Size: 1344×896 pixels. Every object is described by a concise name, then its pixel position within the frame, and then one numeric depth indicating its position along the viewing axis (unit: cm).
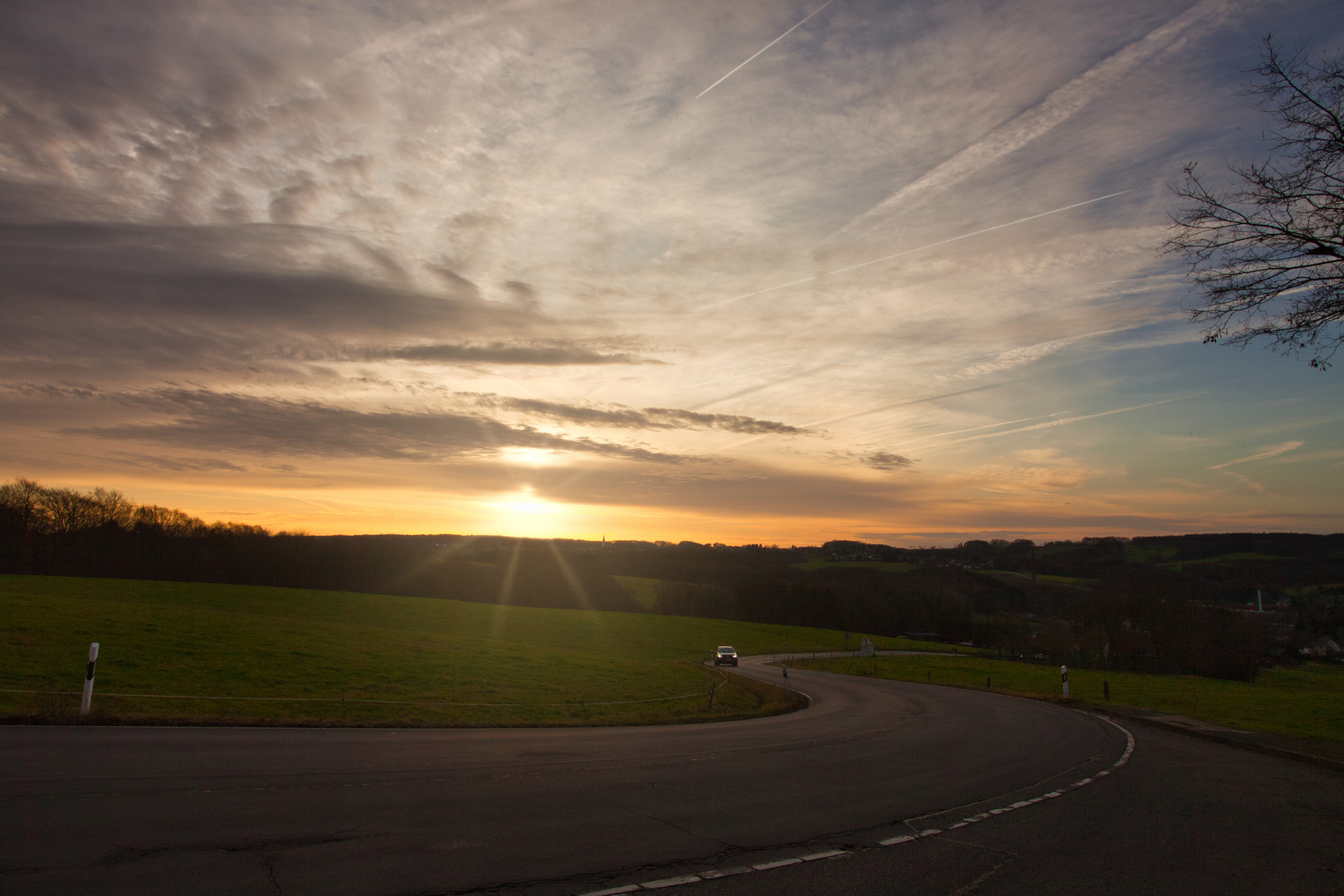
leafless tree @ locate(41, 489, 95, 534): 7975
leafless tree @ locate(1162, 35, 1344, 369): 1112
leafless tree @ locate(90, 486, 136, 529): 8412
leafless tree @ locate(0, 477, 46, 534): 7425
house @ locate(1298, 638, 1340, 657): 9484
